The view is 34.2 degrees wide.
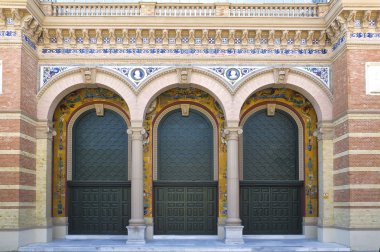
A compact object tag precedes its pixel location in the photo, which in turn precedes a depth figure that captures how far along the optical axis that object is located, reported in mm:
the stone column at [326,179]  22594
